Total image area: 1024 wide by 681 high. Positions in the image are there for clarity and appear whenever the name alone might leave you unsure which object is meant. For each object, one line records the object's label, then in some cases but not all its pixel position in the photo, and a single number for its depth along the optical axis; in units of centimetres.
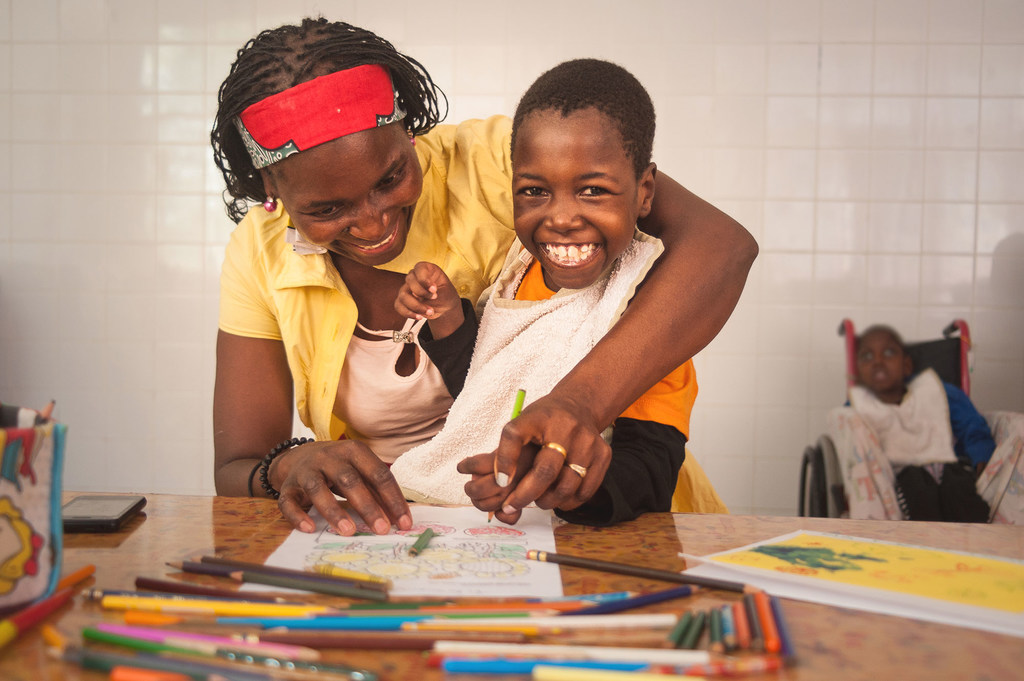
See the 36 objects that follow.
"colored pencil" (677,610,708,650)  53
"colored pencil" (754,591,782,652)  53
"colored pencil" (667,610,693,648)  53
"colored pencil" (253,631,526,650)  53
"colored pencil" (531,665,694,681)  46
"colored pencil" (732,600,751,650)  53
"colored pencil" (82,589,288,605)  61
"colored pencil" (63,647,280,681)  47
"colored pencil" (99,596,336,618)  58
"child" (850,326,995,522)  279
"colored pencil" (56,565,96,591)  64
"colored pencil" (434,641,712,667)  50
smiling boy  109
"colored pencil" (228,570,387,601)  62
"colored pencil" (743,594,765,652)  53
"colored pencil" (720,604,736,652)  53
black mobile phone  83
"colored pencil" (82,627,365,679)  49
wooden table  52
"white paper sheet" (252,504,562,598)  67
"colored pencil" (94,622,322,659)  50
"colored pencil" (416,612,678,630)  55
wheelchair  274
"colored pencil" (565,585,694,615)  59
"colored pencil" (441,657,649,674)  49
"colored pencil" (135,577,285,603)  62
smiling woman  91
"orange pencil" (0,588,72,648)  52
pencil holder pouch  55
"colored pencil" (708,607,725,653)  52
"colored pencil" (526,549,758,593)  66
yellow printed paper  65
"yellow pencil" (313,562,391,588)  66
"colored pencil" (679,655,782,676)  49
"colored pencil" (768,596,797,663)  53
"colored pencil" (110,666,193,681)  47
